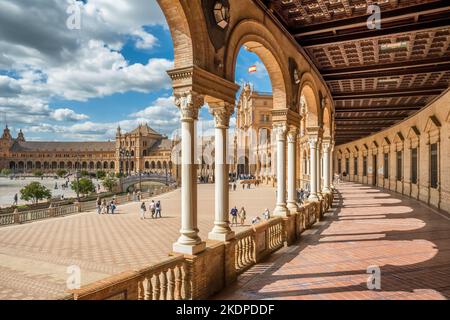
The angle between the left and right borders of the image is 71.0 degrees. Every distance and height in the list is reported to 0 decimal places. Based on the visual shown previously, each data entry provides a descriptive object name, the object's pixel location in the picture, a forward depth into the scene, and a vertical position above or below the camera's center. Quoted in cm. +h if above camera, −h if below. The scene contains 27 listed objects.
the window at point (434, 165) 1758 -16
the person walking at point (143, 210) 2225 -325
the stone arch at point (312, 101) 1279 +278
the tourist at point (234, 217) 1883 -327
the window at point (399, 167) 2584 -37
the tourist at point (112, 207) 2514 -345
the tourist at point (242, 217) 1887 -321
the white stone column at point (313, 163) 1443 +0
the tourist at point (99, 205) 2551 -340
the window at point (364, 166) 3981 -42
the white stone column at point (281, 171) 995 -25
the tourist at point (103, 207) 2561 -356
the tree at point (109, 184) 5740 -363
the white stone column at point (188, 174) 556 -19
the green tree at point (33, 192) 3716 -325
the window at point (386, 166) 3043 -39
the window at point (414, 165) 2202 -19
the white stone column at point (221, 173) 658 -20
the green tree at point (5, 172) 11361 -268
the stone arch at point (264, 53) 693 +298
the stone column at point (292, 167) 1109 -14
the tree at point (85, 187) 4625 -334
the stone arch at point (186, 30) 541 +240
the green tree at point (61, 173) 10425 -306
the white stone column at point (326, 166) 1884 -19
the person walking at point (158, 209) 2242 -325
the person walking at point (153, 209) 2250 -323
